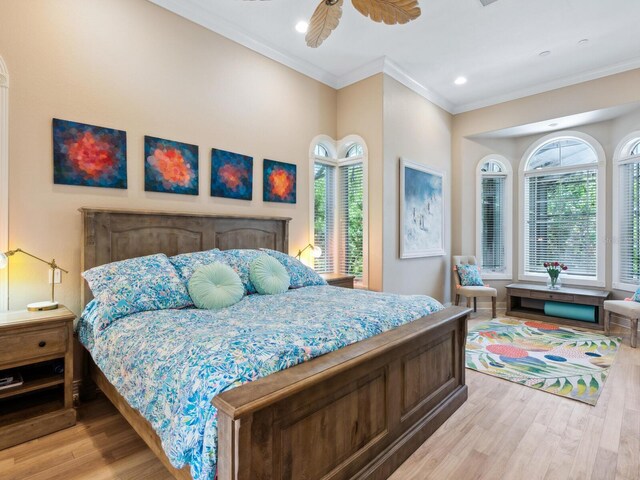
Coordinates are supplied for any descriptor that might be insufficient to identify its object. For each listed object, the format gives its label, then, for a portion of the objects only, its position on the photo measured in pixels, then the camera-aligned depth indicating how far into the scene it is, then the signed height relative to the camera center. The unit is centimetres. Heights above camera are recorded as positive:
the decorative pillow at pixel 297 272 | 320 -34
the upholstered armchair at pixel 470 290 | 507 -80
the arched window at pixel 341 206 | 450 +41
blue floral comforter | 125 -50
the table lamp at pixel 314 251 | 417 -18
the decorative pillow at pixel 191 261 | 255 -18
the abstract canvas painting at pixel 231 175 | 345 +64
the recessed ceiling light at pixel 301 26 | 346 +214
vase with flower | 499 -51
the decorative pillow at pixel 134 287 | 211 -33
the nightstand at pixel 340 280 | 399 -51
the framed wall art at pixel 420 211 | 455 +36
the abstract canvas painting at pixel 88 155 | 256 +64
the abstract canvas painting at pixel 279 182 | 390 +64
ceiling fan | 201 +137
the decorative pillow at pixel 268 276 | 281 -33
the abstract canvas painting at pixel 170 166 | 300 +64
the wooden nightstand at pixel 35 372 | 202 -90
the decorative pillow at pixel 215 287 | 233 -35
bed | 120 -66
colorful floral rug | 292 -125
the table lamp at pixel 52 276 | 216 -27
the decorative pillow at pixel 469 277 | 528 -63
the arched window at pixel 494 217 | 572 +32
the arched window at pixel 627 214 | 461 +29
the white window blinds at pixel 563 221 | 509 +23
